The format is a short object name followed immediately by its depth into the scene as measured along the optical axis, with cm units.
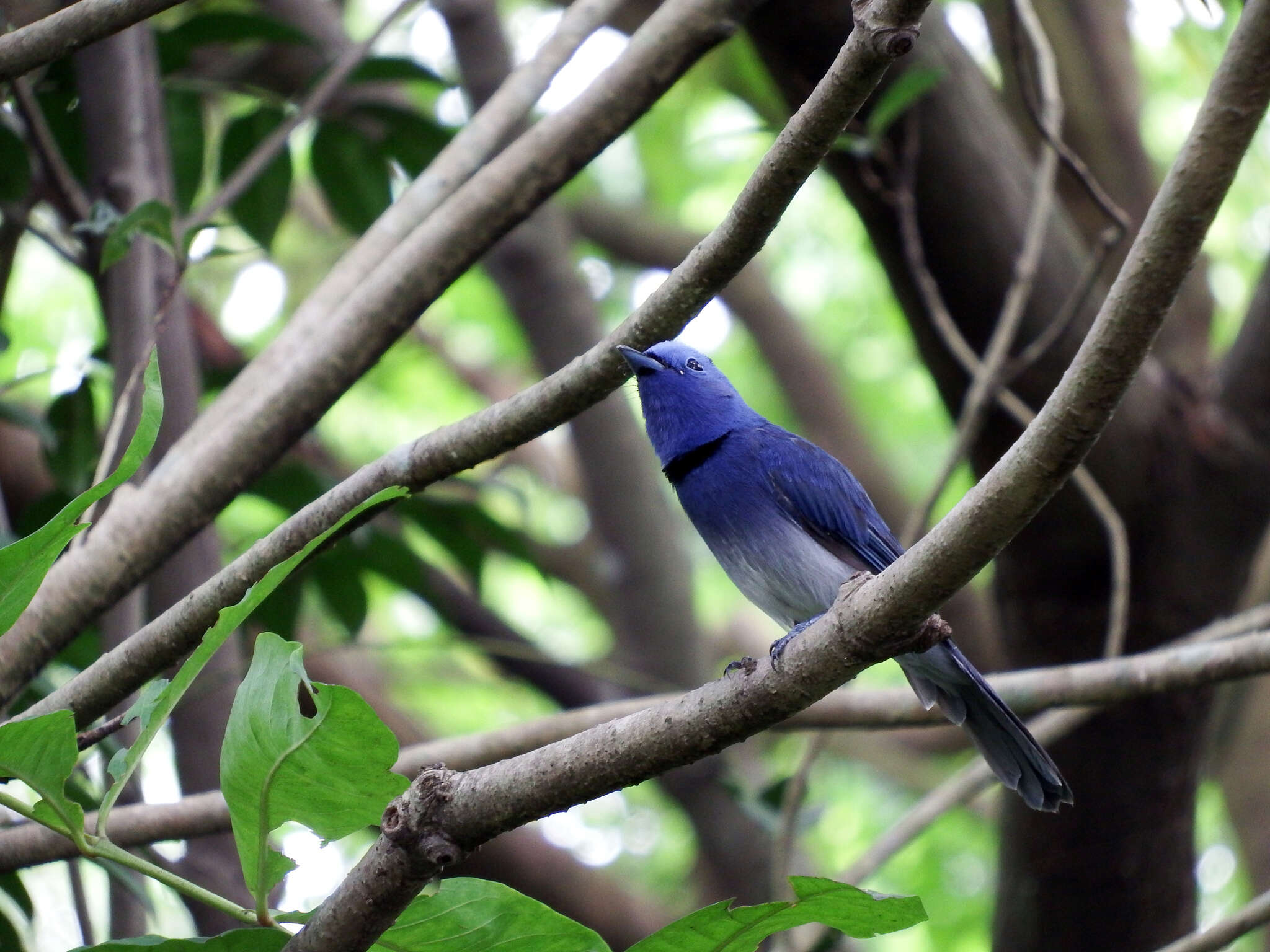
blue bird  552
